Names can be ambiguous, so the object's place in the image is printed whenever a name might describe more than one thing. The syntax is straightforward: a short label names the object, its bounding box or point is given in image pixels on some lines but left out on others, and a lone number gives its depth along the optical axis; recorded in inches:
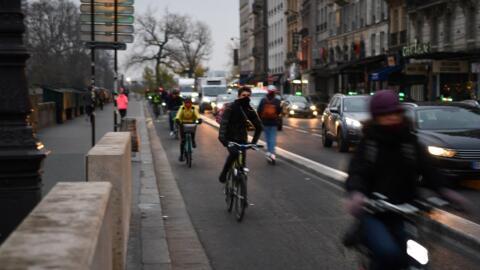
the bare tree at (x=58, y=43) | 3110.2
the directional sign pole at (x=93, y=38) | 610.7
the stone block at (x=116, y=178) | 254.2
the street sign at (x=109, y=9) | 660.1
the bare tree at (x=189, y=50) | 4608.8
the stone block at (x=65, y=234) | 112.7
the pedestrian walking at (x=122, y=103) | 1392.8
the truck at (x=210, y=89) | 2416.3
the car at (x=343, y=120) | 825.5
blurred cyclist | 199.2
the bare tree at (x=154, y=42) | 4527.6
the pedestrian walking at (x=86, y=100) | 675.7
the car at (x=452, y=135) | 496.1
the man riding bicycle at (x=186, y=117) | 700.0
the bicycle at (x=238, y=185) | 391.5
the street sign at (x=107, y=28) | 650.5
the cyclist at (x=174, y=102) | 1023.0
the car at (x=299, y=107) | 1951.3
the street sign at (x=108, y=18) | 659.4
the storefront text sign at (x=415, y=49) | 1648.7
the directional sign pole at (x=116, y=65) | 655.1
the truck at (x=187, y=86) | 2898.9
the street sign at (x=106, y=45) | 647.1
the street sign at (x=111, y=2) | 660.9
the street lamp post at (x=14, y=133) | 273.7
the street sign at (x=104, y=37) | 654.5
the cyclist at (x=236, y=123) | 414.9
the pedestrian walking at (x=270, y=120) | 693.3
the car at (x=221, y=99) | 1860.7
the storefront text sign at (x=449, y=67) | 1515.7
